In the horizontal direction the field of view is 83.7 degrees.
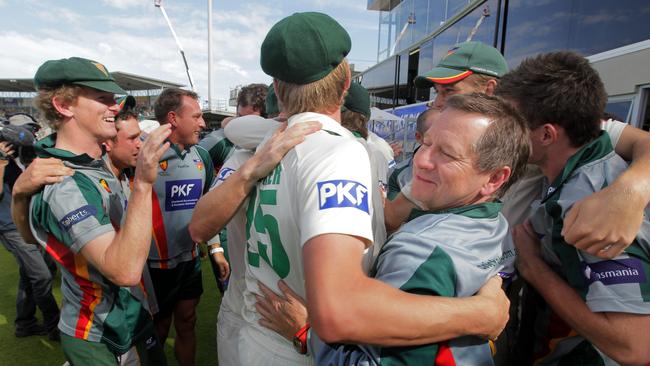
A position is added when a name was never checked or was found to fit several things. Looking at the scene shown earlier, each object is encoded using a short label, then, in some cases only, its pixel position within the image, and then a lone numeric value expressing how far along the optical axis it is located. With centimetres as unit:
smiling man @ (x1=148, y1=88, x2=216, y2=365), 287
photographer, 373
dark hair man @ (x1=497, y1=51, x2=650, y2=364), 102
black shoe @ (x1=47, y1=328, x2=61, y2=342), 376
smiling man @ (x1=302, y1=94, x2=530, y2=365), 89
